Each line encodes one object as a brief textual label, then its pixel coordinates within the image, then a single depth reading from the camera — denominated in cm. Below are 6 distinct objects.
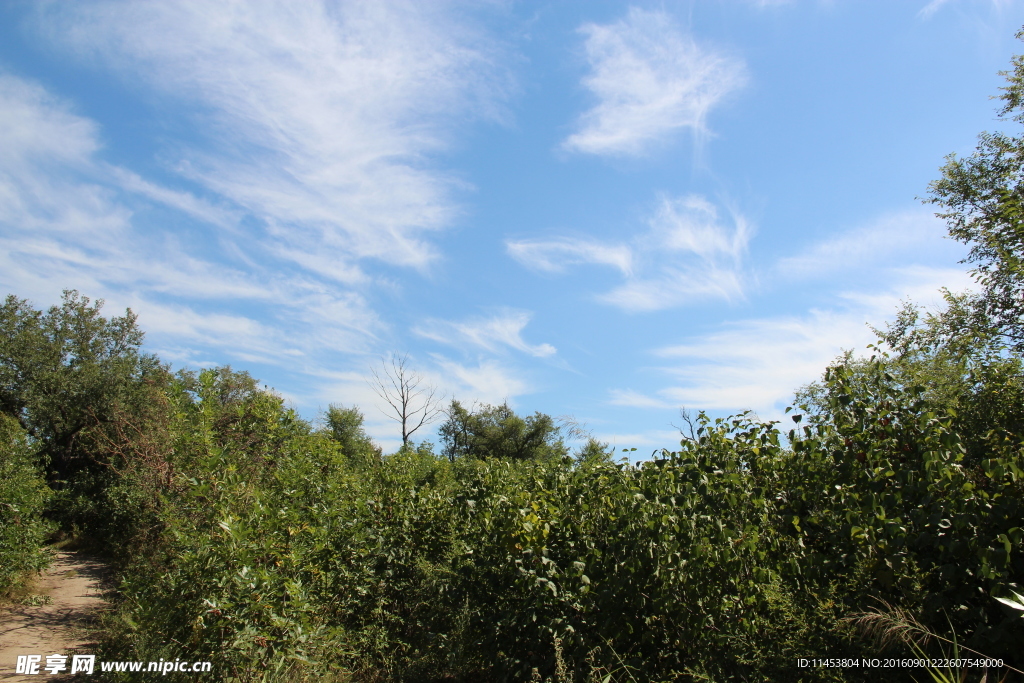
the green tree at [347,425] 2583
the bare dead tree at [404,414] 2639
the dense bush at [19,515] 916
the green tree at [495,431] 3738
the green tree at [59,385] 1889
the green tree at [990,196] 1409
